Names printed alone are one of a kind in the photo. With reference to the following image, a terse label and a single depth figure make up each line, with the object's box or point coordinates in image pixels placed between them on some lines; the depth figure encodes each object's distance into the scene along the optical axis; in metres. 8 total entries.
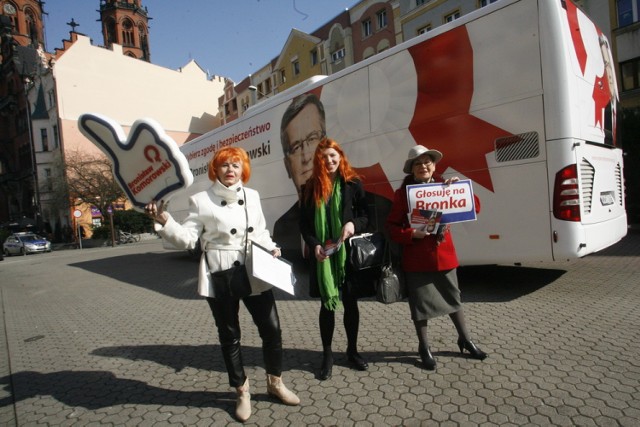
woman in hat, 3.14
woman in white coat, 2.71
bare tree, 30.16
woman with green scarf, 3.05
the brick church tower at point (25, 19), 59.19
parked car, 27.55
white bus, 4.44
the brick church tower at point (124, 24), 63.19
